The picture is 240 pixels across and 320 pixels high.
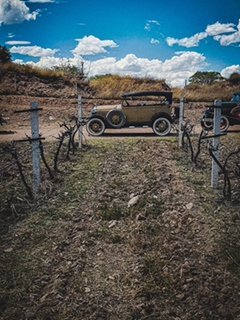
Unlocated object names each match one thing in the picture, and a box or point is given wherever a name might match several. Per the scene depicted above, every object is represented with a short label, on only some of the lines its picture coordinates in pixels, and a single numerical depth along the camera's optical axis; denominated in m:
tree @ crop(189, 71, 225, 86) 43.79
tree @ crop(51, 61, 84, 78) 27.31
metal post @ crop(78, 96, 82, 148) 8.57
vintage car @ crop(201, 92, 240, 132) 11.41
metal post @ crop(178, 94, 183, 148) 8.42
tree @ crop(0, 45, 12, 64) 27.96
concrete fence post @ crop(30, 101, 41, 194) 5.05
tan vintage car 10.64
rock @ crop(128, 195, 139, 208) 4.91
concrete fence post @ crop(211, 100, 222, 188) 5.20
